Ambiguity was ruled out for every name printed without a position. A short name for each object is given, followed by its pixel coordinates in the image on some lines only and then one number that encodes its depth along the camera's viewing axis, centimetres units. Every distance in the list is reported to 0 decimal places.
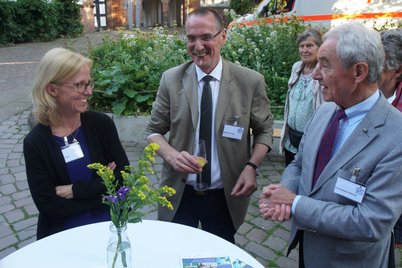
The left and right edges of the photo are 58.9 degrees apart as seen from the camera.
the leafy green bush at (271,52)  589
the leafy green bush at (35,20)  1661
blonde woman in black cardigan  212
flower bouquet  140
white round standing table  171
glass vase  149
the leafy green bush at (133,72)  597
